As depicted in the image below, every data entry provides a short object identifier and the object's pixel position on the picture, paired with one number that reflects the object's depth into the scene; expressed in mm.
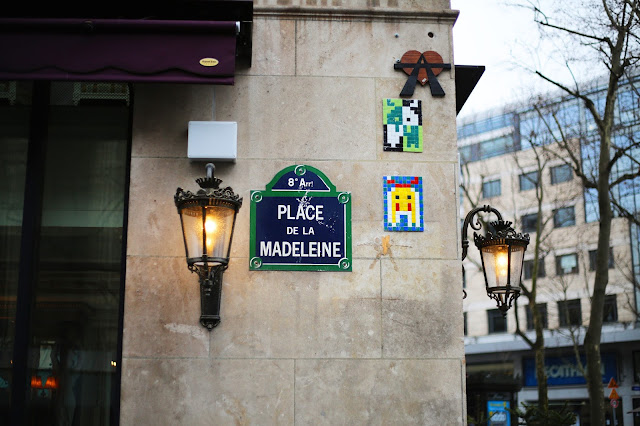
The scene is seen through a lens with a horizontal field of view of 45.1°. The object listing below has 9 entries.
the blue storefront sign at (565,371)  41062
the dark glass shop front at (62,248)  7102
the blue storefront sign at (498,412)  24411
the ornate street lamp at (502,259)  7324
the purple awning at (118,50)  6547
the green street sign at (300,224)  7164
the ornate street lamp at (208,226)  6312
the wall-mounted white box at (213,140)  7273
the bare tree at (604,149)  17359
